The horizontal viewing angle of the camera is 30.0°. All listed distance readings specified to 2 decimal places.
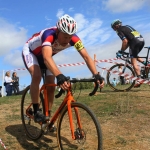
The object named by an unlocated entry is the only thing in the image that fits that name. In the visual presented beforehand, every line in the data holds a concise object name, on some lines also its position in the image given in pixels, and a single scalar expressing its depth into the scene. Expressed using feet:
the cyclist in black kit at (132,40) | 29.68
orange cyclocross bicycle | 13.11
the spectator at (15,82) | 47.26
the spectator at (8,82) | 45.83
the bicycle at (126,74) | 31.01
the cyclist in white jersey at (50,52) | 13.74
